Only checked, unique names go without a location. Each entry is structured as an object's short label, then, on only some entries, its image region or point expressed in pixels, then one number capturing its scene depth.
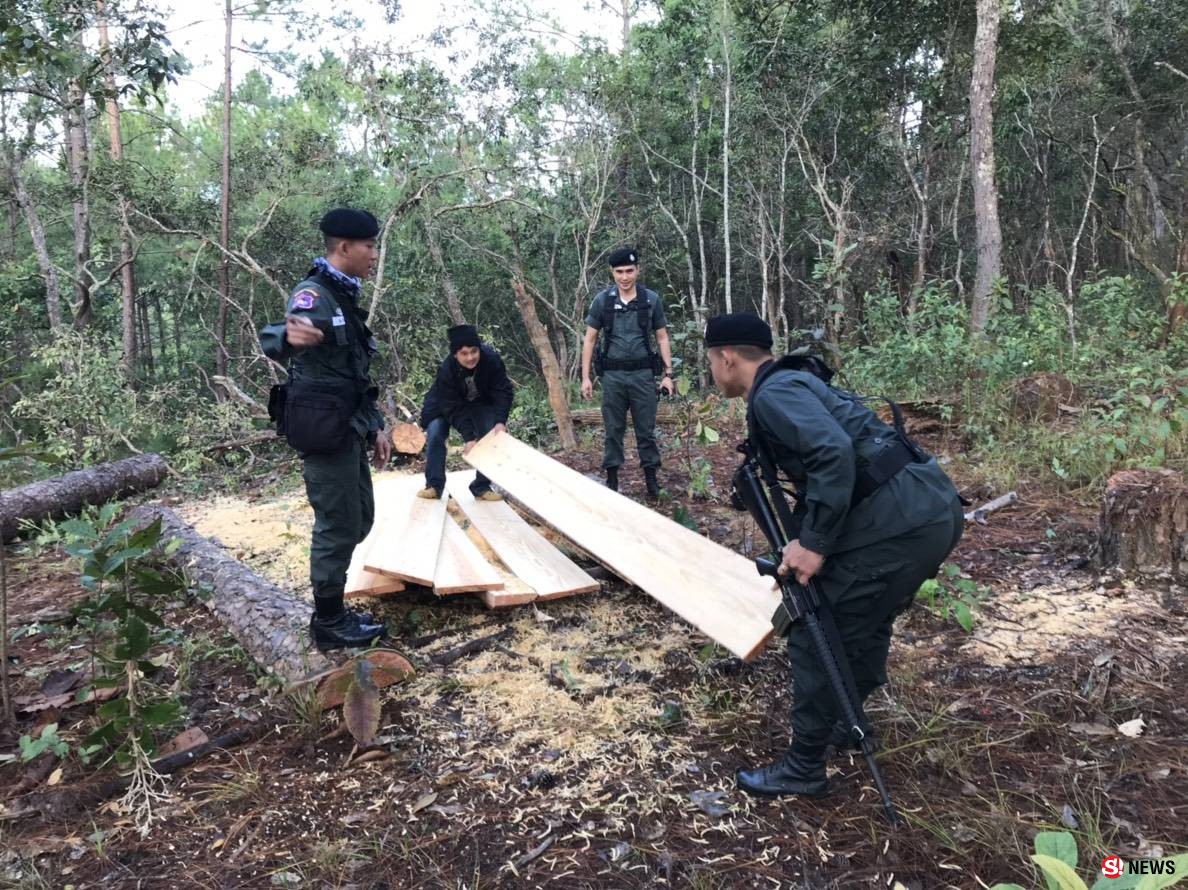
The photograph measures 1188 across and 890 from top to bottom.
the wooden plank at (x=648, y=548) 3.17
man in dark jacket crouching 5.35
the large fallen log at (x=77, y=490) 6.71
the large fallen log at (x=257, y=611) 3.26
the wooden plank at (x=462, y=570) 3.77
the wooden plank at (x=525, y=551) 4.11
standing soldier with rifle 2.29
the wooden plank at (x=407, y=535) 3.80
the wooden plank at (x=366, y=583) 3.96
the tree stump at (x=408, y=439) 8.36
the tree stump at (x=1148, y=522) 3.84
